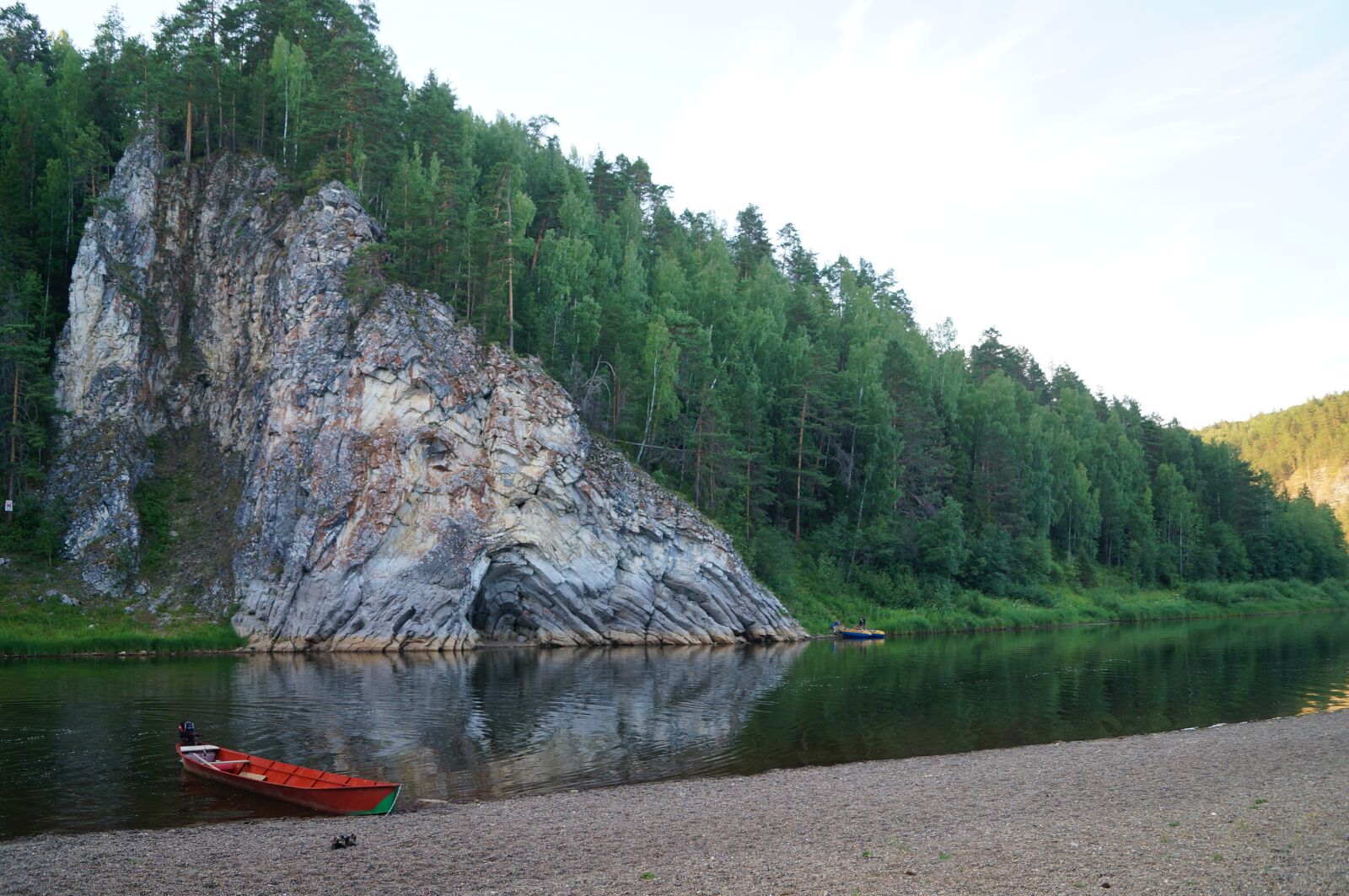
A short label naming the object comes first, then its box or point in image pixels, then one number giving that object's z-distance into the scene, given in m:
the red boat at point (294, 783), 18.56
